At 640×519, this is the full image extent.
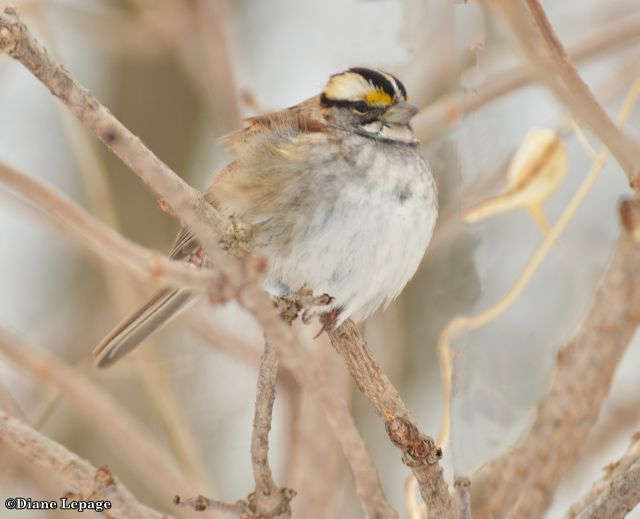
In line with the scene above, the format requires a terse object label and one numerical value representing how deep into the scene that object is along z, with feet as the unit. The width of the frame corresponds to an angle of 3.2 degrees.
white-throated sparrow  11.52
